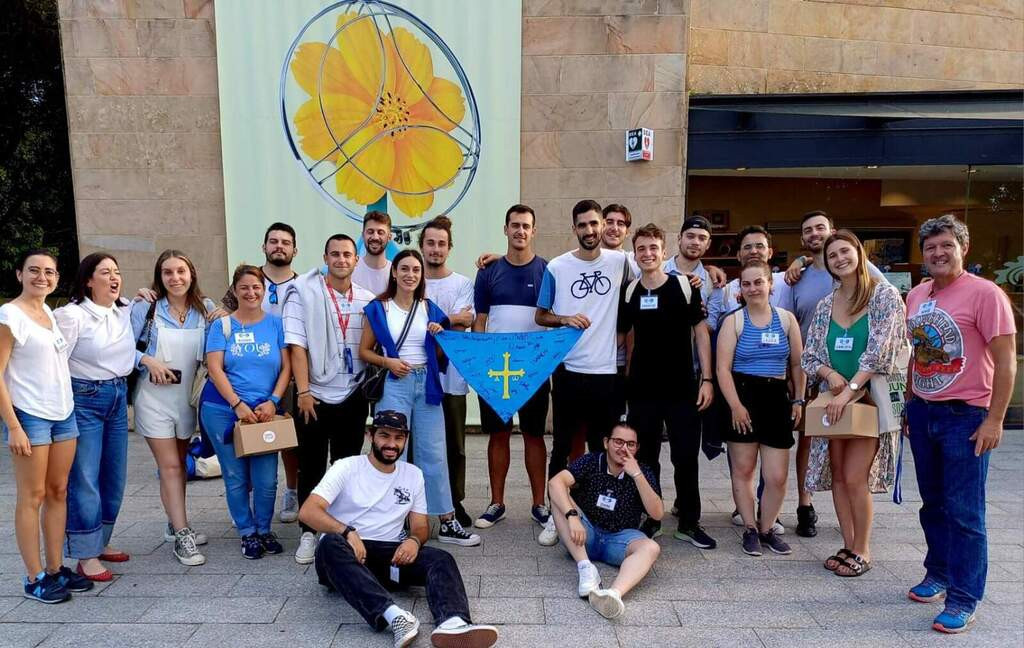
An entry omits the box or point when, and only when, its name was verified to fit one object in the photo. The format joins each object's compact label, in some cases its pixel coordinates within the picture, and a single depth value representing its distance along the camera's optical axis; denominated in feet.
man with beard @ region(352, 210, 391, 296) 15.06
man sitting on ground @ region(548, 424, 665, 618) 12.51
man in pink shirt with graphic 10.41
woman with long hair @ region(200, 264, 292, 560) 13.11
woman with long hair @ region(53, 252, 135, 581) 12.04
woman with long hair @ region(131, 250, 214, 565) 13.14
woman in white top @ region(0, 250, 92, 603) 10.88
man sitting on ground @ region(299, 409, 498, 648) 10.59
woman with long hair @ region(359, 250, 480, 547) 13.55
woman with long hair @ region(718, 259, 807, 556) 13.42
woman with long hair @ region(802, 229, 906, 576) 11.88
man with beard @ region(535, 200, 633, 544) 14.21
